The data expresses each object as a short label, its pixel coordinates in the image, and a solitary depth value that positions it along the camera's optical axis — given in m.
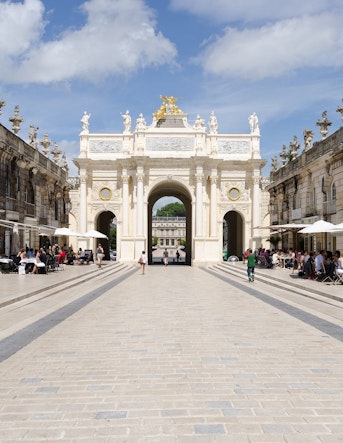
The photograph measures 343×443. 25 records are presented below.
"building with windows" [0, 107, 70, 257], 26.16
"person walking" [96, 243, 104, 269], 31.09
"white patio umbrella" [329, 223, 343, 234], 19.67
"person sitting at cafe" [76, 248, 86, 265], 34.55
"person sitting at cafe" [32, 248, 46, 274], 22.94
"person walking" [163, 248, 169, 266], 39.25
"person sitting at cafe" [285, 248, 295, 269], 29.46
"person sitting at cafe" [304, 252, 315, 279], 20.91
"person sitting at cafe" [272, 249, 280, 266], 28.36
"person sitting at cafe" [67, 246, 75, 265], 34.62
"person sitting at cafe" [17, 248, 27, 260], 23.63
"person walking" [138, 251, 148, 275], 27.48
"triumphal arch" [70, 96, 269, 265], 41.56
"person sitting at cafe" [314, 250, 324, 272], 19.89
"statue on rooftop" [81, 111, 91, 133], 43.28
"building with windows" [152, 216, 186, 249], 126.88
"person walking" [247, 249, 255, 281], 20.17
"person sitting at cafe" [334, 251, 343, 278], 17.66
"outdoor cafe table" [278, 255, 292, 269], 30.15
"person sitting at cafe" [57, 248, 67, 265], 32.25
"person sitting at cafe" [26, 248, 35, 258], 24.47
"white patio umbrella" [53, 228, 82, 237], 30.53
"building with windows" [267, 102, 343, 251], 25.50
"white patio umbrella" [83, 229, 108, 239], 34.65
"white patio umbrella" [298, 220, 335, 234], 20.49
